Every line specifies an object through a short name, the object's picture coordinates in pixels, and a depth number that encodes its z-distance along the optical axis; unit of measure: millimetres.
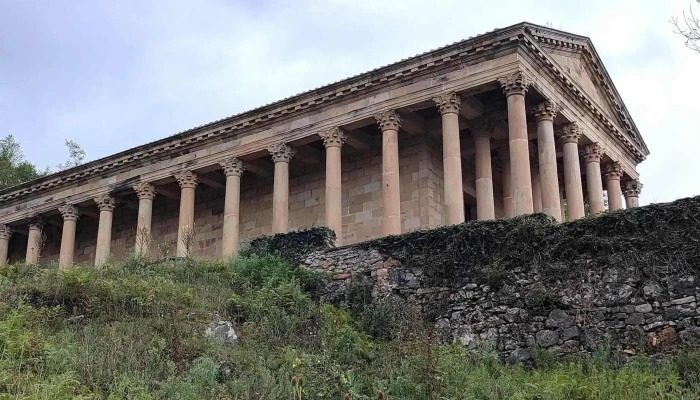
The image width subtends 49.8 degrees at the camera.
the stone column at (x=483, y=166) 28344
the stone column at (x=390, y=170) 26656
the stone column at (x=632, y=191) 34656
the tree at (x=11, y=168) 59531
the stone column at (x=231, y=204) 31625
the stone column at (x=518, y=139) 24359
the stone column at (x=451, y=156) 25297
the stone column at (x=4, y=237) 41844
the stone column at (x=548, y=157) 25562
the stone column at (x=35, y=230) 40094
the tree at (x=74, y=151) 69875
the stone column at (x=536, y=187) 31047
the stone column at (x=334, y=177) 28234
